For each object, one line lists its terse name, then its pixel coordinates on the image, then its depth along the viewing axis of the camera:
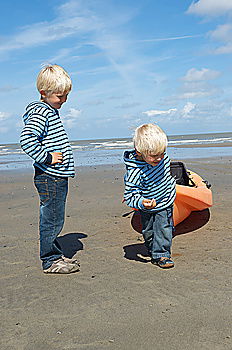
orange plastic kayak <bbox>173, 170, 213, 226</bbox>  4.88
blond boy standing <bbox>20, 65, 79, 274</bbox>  3.74
